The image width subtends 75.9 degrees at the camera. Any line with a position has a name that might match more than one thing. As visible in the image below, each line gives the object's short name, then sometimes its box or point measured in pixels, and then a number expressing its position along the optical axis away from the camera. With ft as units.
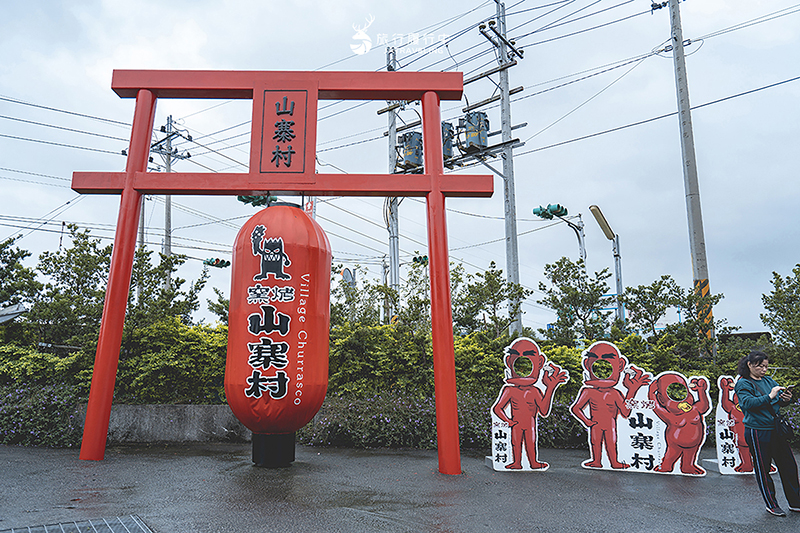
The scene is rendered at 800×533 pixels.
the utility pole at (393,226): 52.37
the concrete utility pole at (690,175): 33.09
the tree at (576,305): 32.99
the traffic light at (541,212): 43.24
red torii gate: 20.77
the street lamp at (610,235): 46.01
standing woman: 14.67
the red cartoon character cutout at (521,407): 20.38
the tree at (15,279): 30.94
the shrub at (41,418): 25.11
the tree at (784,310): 31.71
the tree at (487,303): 33.53
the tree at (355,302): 37.92
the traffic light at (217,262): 79.97
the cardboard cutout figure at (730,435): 20.79
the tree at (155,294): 29.27
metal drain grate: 11.28
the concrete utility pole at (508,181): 40.99
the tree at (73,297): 29.43
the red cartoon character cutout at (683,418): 20.29
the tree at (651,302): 31.07
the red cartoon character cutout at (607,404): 20.90
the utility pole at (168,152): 71.87
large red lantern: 18.25
